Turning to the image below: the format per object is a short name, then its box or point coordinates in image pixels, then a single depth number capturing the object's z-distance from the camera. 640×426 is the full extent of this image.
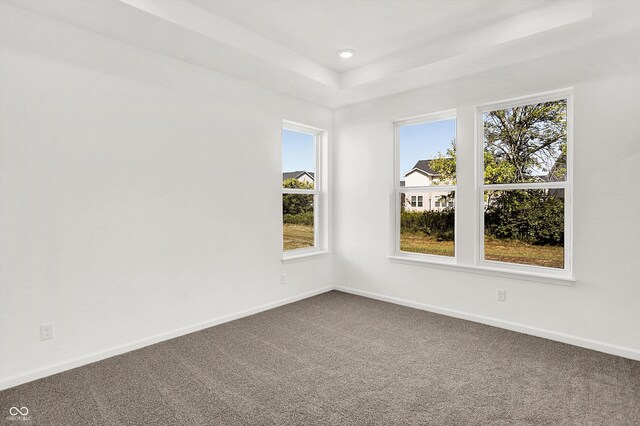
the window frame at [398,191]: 4.17
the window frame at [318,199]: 4.93
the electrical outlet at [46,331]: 2.59
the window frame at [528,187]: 3.22
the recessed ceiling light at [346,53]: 3.60
